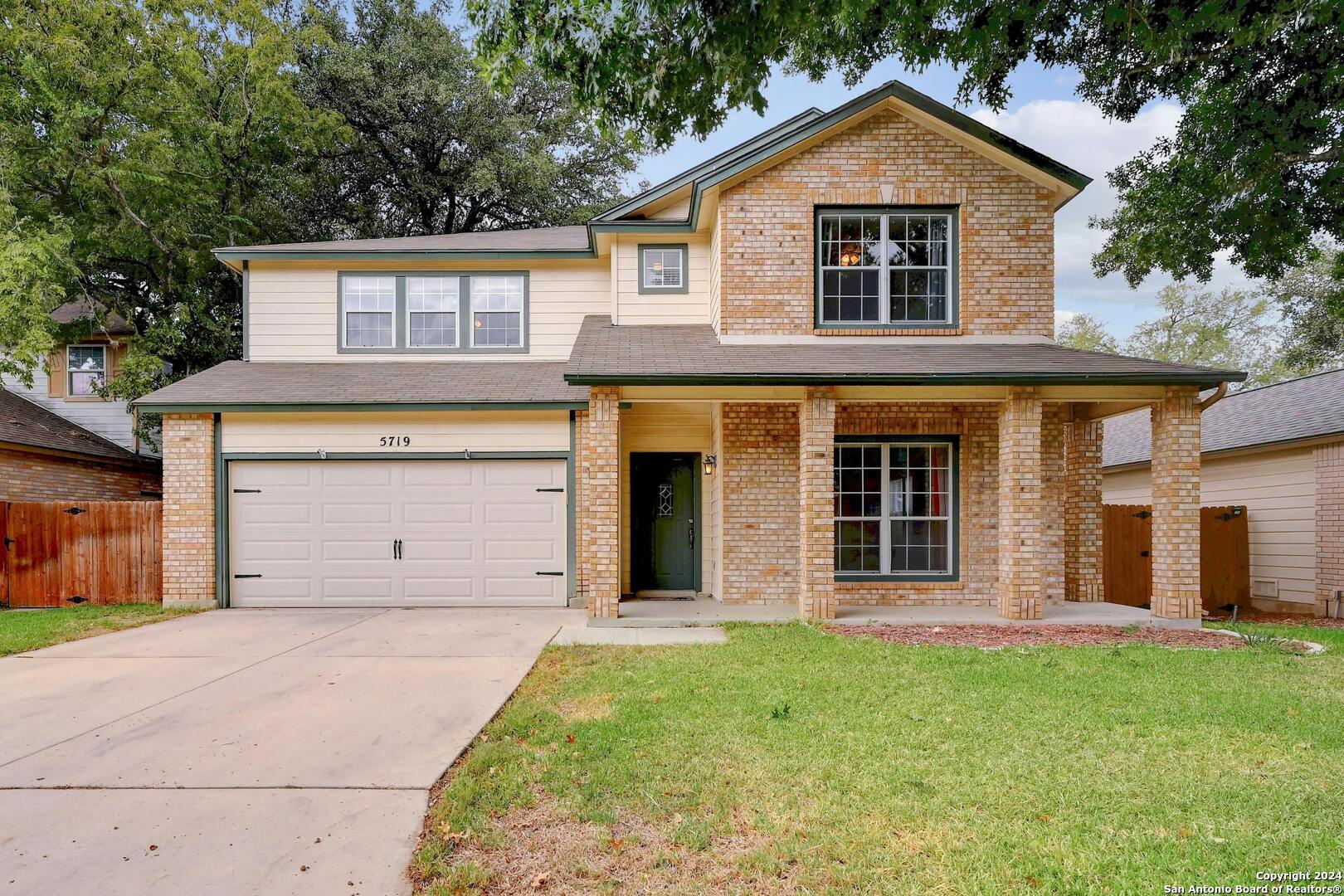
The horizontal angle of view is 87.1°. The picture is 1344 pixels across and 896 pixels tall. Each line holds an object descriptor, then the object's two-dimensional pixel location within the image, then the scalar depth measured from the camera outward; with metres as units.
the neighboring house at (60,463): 12.59
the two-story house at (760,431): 8.83
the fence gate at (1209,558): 12.46
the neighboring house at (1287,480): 11.21
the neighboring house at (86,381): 14.95
